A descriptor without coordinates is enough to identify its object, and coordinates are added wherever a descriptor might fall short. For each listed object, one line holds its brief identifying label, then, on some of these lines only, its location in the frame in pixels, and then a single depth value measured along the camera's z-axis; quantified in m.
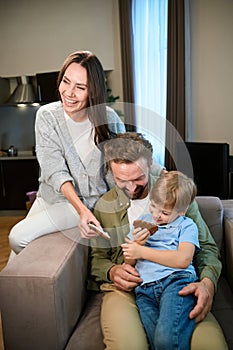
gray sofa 0.97
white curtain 3.30
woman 1.07
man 0.92
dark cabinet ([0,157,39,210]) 3.56
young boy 0.97
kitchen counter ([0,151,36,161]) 3.56
